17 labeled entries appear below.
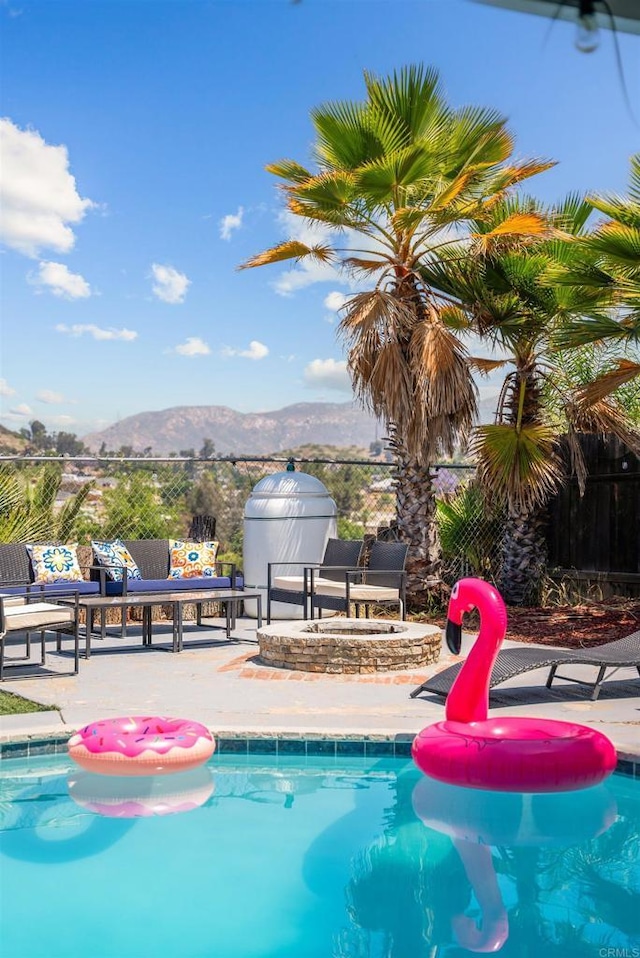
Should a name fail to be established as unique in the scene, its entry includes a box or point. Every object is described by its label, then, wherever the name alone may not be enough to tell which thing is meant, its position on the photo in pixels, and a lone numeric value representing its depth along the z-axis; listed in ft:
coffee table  25.03
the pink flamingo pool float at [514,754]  13.82
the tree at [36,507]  32.62
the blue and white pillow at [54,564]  28.68
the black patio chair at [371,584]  28.55
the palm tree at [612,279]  26.30
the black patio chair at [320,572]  29.67
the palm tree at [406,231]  31.63
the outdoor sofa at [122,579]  27.96
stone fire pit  23.00
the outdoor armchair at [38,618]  21.52
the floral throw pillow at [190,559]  31.87
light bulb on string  4.34
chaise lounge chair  19.04
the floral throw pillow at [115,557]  29.84
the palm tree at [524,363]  32.42
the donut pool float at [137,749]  14.43
